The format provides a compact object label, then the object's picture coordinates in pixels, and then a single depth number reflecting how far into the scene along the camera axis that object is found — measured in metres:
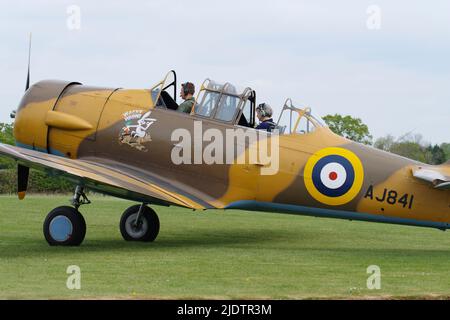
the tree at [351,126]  43.88
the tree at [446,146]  49.91
